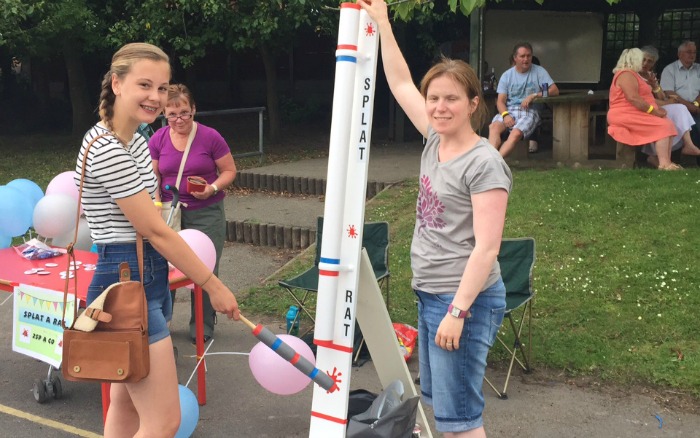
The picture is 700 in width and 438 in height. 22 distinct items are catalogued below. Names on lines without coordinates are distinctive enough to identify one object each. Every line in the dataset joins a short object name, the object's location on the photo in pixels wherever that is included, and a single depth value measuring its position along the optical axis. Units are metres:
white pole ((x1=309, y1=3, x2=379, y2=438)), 3.40
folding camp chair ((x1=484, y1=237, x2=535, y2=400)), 4.92
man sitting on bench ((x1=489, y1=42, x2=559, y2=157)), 9.74
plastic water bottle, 5.57
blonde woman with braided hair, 2.79
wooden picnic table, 9.94
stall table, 4.29
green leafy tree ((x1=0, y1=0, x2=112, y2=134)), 11.72
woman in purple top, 5.30
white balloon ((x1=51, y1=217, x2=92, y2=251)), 5.27
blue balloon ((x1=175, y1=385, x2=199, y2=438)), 4.04
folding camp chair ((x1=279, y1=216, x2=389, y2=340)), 5.51
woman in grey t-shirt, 2.92
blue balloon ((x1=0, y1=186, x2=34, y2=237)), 5.14
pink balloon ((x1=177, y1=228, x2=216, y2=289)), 4.42
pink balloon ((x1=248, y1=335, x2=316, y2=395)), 3.88
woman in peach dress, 9.23
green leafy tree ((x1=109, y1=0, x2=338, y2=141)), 11.73
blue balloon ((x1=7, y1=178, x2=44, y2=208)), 5.38
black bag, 3.46
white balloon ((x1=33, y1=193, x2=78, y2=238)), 5.01
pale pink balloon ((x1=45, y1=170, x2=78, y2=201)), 5.20
